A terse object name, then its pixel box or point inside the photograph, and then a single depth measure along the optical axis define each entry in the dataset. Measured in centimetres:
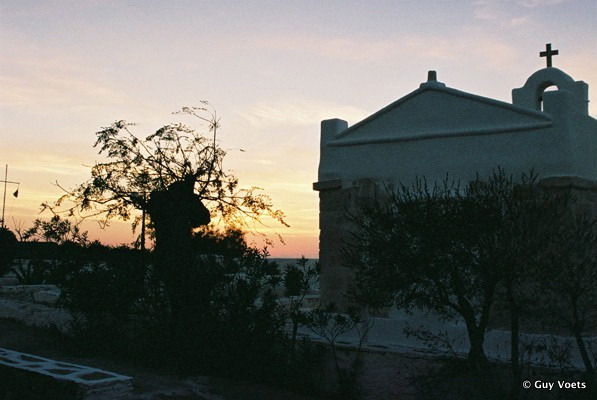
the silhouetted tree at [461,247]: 723
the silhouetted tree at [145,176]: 1185
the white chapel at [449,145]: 919
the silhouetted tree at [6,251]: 2089
